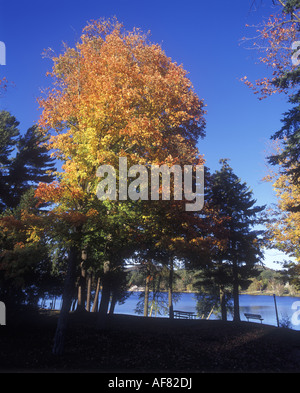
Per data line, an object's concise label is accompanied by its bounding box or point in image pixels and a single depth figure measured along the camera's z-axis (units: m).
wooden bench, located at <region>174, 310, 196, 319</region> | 25.58
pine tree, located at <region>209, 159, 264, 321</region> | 21.81
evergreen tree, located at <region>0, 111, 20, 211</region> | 24.78
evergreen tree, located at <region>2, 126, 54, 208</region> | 25.27
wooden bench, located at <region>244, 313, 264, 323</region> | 22.77
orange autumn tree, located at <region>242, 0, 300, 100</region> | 10.02
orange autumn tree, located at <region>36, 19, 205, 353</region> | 9.02
